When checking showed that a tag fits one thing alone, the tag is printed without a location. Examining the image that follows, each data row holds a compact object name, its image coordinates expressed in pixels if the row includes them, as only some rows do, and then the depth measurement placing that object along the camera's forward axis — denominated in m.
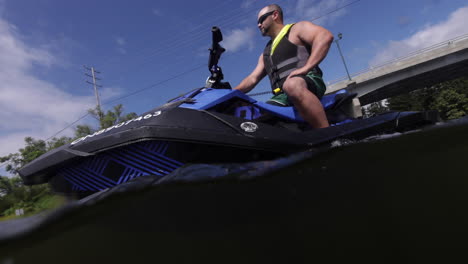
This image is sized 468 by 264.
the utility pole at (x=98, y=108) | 23.56
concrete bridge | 15.95
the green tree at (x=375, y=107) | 45.80
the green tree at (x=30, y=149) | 22.15
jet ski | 1.18
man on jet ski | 1.71
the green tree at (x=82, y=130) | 22.90
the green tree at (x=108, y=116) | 22.29
